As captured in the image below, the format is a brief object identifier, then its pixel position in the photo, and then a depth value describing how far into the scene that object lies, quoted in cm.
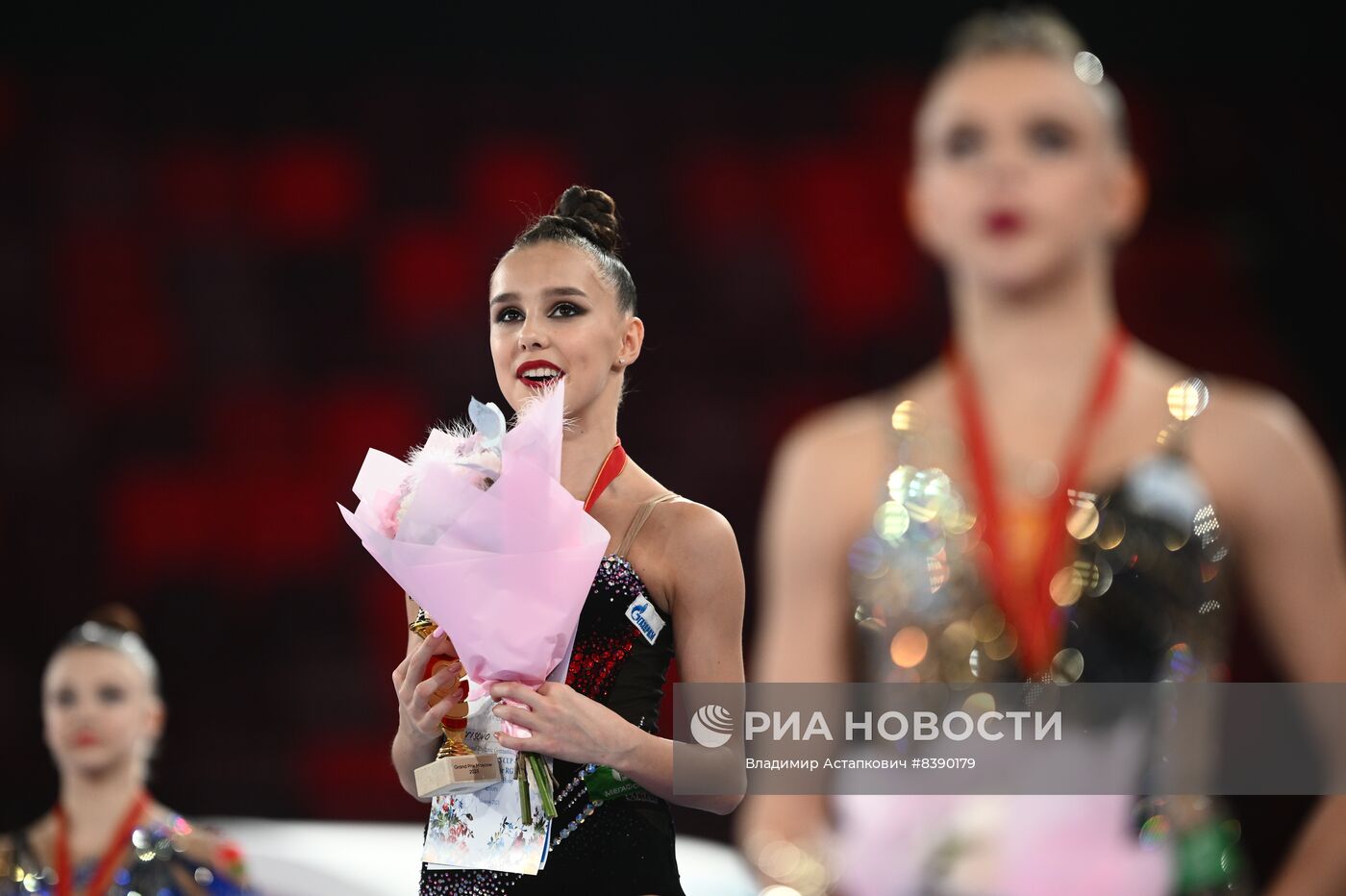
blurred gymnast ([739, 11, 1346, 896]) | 818
